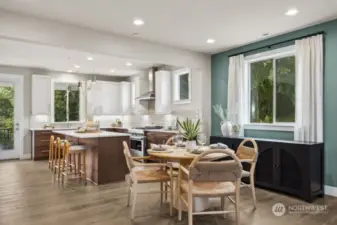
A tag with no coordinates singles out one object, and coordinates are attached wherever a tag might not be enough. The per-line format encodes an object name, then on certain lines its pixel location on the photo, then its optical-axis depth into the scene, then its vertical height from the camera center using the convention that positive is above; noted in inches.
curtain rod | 168.3 +51.7
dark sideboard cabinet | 152.0 -33.7
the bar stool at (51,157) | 238.1 -40.7
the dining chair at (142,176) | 125.1 -31.0
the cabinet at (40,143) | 295.7 -34.2
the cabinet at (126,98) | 361.4 +21.9
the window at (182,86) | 277.0 +31.2
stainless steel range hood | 306.5 +28.6
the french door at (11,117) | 297.6 -4.0
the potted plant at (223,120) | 212.3 -5.3
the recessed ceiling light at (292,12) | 144.6 +57.7
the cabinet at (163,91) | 289.0 +24.9
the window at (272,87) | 192.2 +21.5
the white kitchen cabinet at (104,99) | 348.8 +20.7
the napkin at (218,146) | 132.2 -16.7
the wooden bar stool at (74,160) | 190.5 -36.7
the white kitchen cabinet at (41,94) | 307.7 +23.0
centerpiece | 141.1 -9.9
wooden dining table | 120.2 -19.9
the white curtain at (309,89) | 164.4 +16.0
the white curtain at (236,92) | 215.8 +18.7
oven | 268.1 -34.1
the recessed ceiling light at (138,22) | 159.6 +57.3
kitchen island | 189.2 -32.8
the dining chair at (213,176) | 100.8 -24.2
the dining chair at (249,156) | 139.9 -24.0
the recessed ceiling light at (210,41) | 200.5 +57.5
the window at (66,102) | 335.3 +14.9
